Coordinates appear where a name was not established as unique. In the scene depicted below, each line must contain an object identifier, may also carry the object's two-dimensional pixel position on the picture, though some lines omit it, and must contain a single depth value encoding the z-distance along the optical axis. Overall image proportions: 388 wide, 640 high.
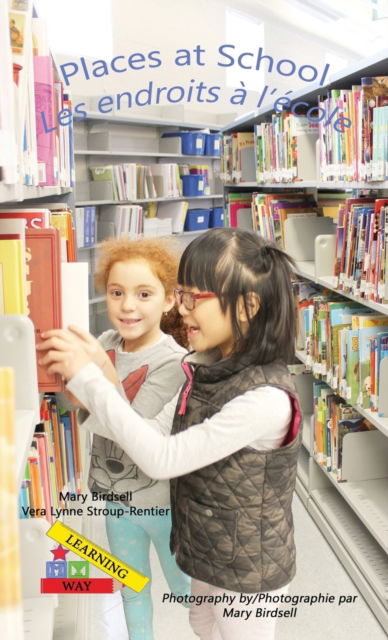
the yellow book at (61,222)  1.90
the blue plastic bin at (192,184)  7.07
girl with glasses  1.16
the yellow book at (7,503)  0.50
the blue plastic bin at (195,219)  7.22
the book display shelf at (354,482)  2.24
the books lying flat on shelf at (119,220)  5.91
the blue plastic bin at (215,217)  7.64
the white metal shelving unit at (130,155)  5.96
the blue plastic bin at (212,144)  7.32
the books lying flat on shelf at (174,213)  6.91
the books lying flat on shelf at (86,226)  5.37
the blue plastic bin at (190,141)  6.96
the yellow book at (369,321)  2.42
